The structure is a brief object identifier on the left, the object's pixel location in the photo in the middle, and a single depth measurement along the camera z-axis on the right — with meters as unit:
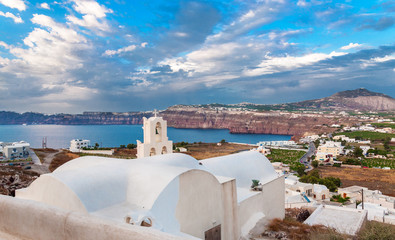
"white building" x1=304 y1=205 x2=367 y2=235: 12.11
